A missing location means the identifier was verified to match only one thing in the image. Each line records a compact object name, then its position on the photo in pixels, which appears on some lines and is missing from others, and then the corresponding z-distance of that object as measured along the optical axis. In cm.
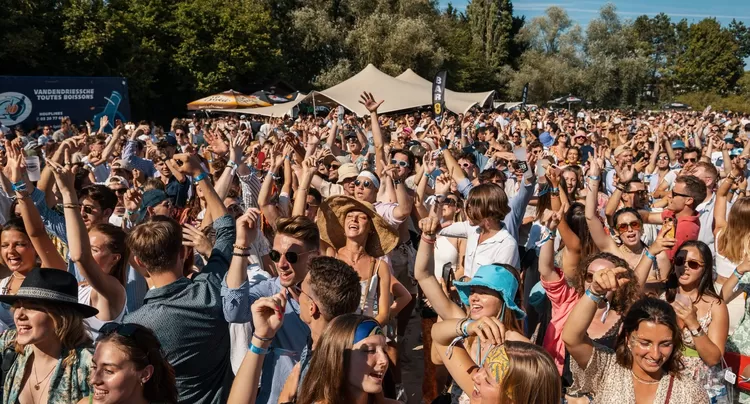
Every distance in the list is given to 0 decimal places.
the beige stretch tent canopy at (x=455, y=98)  2836
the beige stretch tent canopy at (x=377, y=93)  2367
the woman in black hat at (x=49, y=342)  291
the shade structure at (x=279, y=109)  2439
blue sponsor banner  1864
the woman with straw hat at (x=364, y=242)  416
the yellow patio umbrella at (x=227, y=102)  2131
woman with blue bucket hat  312
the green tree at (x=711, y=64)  6931
